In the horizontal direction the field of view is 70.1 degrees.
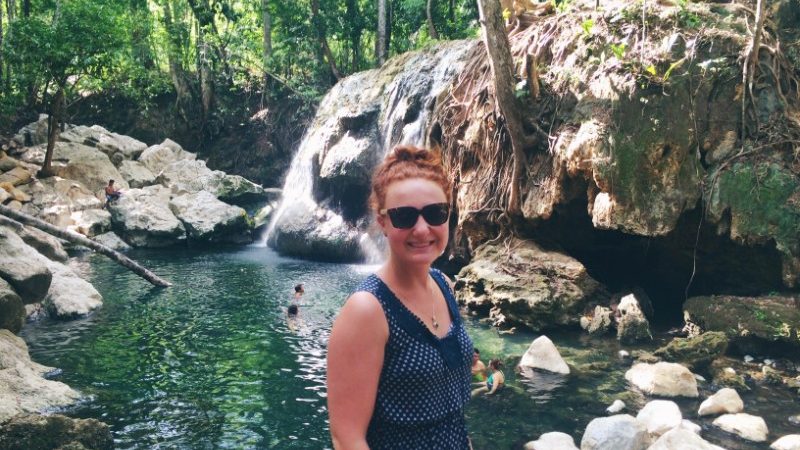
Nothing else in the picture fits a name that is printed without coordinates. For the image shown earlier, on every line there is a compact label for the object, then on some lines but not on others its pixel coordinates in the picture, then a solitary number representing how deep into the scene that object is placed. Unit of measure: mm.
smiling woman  1801
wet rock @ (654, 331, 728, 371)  8688
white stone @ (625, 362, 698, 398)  7688
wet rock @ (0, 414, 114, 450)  5699
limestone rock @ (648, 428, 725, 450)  5508
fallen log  11969
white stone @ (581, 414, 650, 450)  6008
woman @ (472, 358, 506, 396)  7848
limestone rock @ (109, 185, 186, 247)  20969
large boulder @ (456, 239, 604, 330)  10812
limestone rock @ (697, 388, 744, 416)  7078
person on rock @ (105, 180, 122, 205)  22312
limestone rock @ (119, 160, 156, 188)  25672
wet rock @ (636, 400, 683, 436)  6496
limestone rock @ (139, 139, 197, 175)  27422
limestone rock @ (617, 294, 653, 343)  10094
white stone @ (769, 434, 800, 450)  6074
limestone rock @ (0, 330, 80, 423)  6871
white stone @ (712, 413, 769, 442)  6457
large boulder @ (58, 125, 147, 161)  26412
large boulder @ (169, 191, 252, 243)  21391
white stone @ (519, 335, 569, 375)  8695
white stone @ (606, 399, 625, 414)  7218
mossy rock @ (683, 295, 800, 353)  8883
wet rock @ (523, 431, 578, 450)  6125
